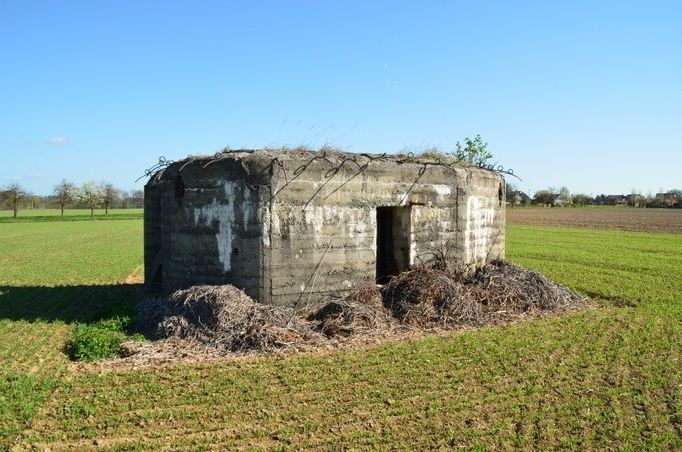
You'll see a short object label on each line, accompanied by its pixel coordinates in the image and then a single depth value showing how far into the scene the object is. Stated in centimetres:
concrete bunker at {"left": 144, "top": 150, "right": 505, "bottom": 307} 945
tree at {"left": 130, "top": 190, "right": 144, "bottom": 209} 10512
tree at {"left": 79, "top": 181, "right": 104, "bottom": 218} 7944
